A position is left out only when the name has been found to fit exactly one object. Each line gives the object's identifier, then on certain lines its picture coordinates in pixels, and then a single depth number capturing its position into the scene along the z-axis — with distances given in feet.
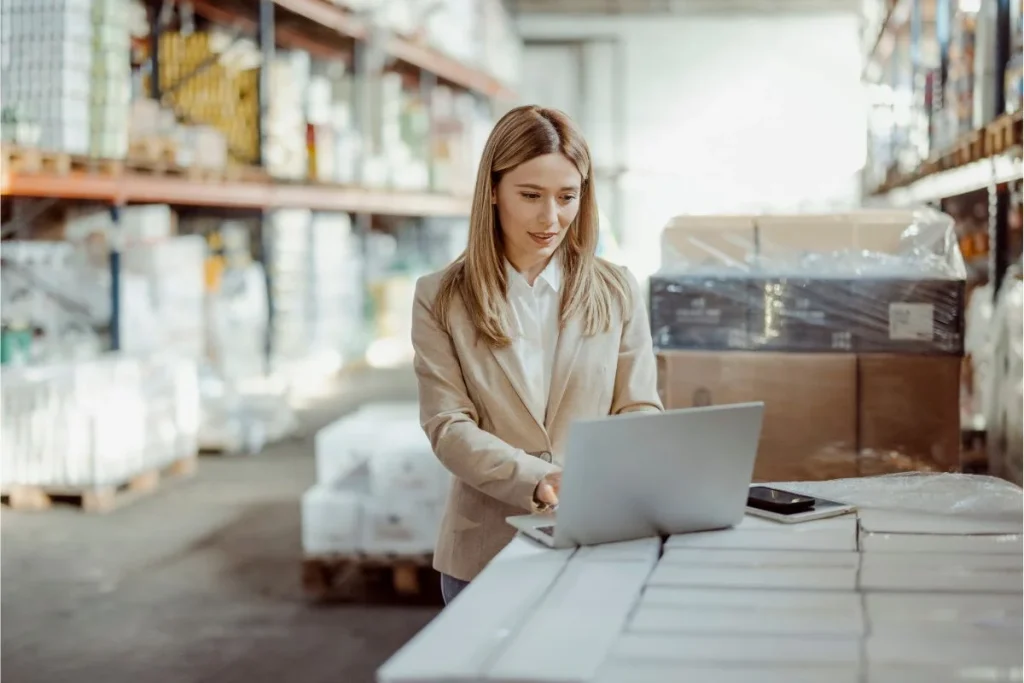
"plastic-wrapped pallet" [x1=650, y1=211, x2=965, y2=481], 11.06
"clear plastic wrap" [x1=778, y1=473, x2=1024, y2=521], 6.60
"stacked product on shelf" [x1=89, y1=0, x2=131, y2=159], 19.86
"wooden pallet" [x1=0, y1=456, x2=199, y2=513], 18.88
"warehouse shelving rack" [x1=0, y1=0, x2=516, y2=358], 20.44
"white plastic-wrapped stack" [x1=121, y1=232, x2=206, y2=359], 22.27
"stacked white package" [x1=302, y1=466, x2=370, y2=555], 14.64
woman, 7.25
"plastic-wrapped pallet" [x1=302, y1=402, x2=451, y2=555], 14.65
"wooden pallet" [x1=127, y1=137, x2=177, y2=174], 21.34
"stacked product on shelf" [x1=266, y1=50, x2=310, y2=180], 27.66
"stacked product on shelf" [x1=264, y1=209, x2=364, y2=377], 28.86
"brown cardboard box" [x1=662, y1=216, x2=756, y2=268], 11.68
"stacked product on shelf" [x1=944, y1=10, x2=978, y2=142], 15.56
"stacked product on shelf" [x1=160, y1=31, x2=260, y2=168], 26.81
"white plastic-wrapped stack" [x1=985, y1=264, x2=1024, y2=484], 10.78
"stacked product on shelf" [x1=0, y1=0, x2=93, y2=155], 18.92
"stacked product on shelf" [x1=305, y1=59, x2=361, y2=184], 29.86
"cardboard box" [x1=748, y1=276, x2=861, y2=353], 11.23
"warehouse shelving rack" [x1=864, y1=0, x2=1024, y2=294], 12.82
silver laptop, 5.43
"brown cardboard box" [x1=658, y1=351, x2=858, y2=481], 11.18
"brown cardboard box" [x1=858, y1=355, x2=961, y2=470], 11.02
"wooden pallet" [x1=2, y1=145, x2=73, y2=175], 18.01
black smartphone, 6.44
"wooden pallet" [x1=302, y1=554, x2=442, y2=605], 14.52
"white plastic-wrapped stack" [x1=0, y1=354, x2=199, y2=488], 18.63
